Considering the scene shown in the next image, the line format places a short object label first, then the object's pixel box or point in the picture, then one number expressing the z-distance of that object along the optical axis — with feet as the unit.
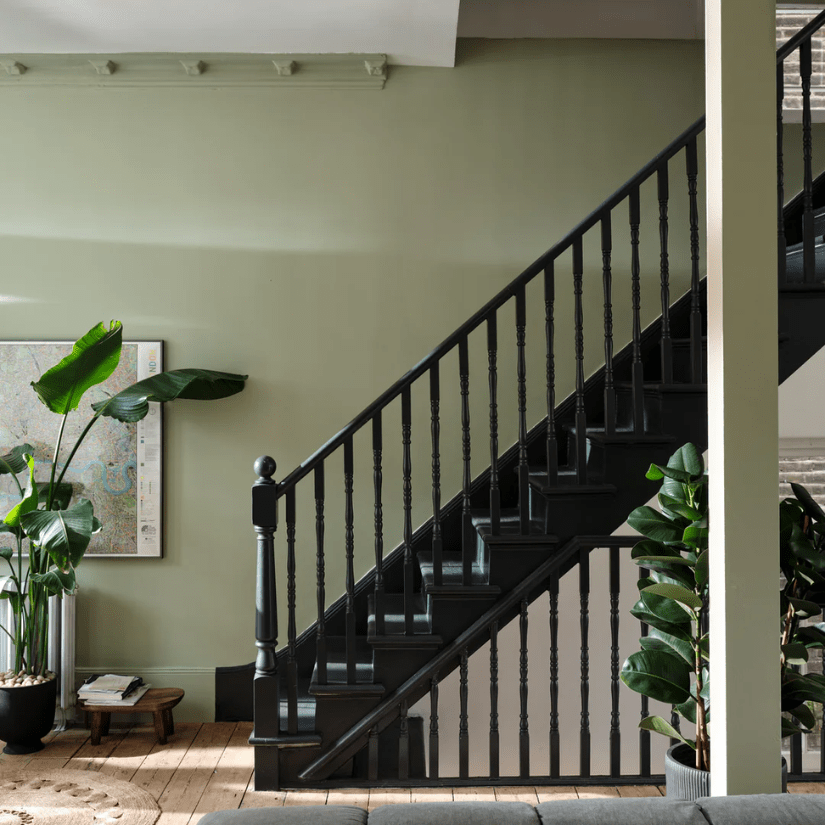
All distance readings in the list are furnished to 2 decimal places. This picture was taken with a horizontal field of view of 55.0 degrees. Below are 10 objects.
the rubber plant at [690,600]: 7.98
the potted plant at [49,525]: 11.21
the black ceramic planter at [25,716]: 11.48
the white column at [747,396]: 6.52
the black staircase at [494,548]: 10.13
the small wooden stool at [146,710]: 12.08
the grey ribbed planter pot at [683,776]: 7.70
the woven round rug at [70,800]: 9.54
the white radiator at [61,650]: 12.68
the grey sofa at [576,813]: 4.45
